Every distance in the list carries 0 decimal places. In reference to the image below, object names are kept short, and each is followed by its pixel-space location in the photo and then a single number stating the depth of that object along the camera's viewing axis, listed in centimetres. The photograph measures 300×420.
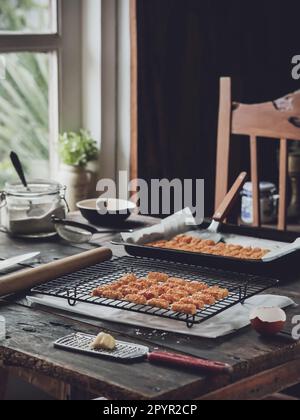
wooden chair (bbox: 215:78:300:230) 268
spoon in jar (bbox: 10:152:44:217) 247
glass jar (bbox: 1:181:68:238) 246
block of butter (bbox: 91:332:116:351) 179
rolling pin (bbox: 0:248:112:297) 204
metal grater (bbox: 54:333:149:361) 176
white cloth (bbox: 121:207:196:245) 235
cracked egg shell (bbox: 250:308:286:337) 185
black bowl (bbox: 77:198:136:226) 254
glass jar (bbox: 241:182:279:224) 313
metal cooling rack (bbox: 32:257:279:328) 192
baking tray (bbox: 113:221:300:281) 215
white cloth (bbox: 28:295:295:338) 186
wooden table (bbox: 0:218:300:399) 168
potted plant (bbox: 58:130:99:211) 303
